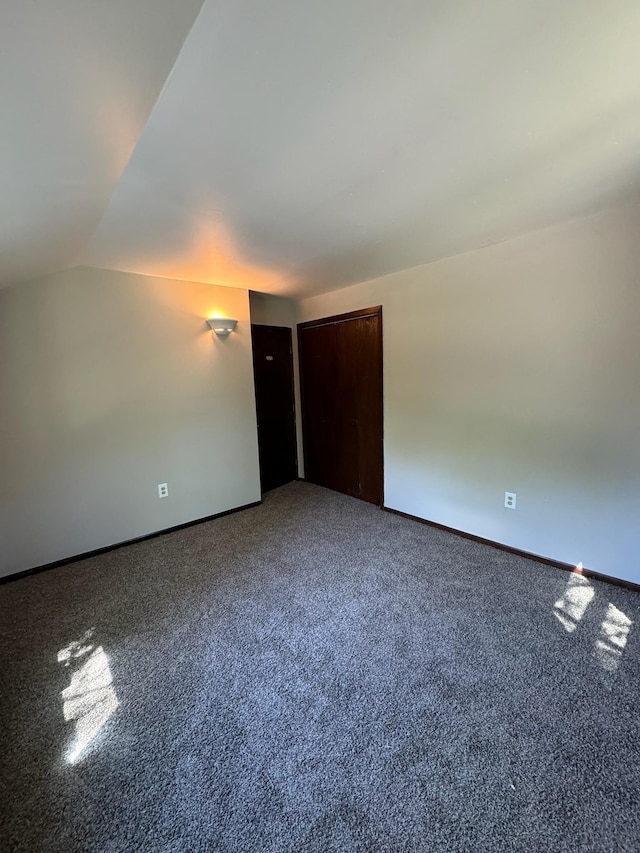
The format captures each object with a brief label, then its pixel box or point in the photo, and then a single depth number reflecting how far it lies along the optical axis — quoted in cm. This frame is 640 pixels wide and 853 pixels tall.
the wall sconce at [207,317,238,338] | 316
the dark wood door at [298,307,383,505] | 351
